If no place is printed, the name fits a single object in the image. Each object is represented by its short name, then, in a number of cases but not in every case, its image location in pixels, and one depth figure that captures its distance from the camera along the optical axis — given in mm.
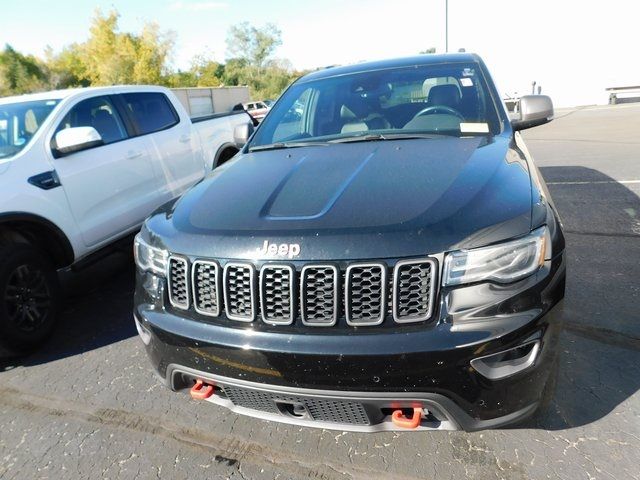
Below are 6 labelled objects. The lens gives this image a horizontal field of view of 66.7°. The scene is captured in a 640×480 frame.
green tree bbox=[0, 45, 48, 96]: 47406
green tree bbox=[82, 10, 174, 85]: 42562
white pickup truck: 3373
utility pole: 21484
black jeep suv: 1764
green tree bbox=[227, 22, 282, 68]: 78375
